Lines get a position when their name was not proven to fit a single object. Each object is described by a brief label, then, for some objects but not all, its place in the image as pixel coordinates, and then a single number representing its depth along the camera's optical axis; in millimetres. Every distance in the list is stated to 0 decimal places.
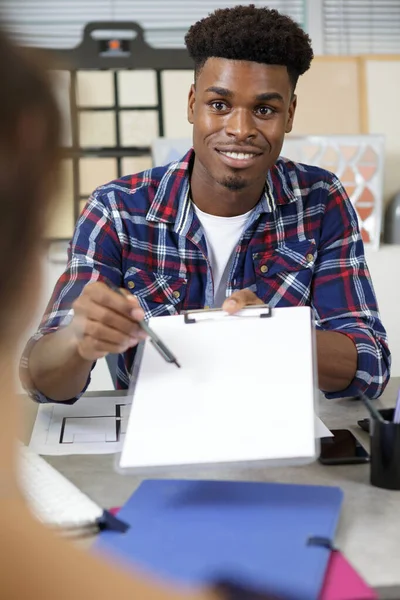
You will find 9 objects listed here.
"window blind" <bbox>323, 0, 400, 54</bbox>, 3411
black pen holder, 1297
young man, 1774
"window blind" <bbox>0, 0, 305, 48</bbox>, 3341
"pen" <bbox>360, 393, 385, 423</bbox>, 1318
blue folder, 1107
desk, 1136
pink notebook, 1077
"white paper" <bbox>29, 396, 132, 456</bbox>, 1444
